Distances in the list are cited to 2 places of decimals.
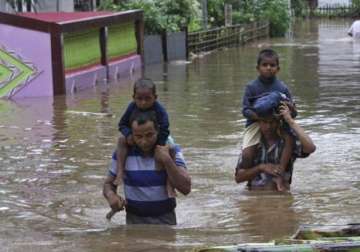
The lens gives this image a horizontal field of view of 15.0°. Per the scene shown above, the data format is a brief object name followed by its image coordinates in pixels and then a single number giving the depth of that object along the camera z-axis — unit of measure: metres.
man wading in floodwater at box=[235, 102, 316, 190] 11.41
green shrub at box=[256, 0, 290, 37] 77.75
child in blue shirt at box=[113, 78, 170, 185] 9.29
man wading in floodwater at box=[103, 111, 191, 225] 9.09
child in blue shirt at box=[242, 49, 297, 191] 11.60
